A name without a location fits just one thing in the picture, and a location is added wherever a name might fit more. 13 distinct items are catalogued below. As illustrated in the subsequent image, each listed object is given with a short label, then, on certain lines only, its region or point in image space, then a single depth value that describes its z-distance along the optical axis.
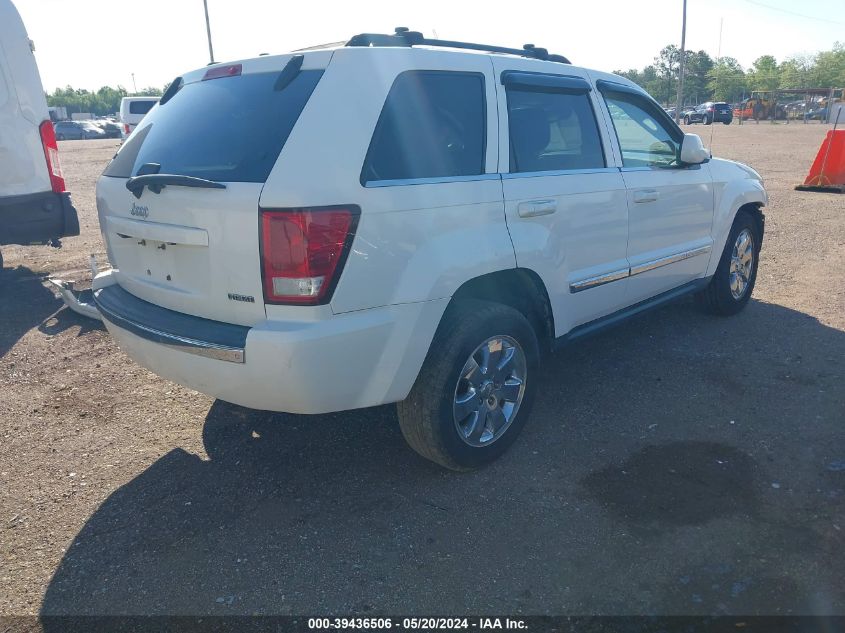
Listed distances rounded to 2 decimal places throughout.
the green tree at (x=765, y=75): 75.75
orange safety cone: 12.84
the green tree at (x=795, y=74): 73.75
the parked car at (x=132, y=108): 22.44
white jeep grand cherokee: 2.76
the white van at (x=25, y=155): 6.71
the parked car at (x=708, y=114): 43.03
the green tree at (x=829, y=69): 70.85
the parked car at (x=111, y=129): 53.22
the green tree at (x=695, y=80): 80.19
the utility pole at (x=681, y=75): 31.78
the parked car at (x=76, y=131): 49.56
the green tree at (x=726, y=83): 74.38
